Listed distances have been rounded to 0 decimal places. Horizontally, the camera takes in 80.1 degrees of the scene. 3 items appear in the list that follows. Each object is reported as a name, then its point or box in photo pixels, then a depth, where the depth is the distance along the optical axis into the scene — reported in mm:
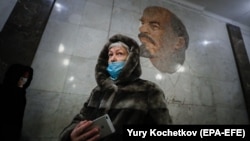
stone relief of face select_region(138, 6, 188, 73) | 1578
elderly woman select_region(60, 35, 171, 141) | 1095
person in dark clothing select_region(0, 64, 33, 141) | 794
